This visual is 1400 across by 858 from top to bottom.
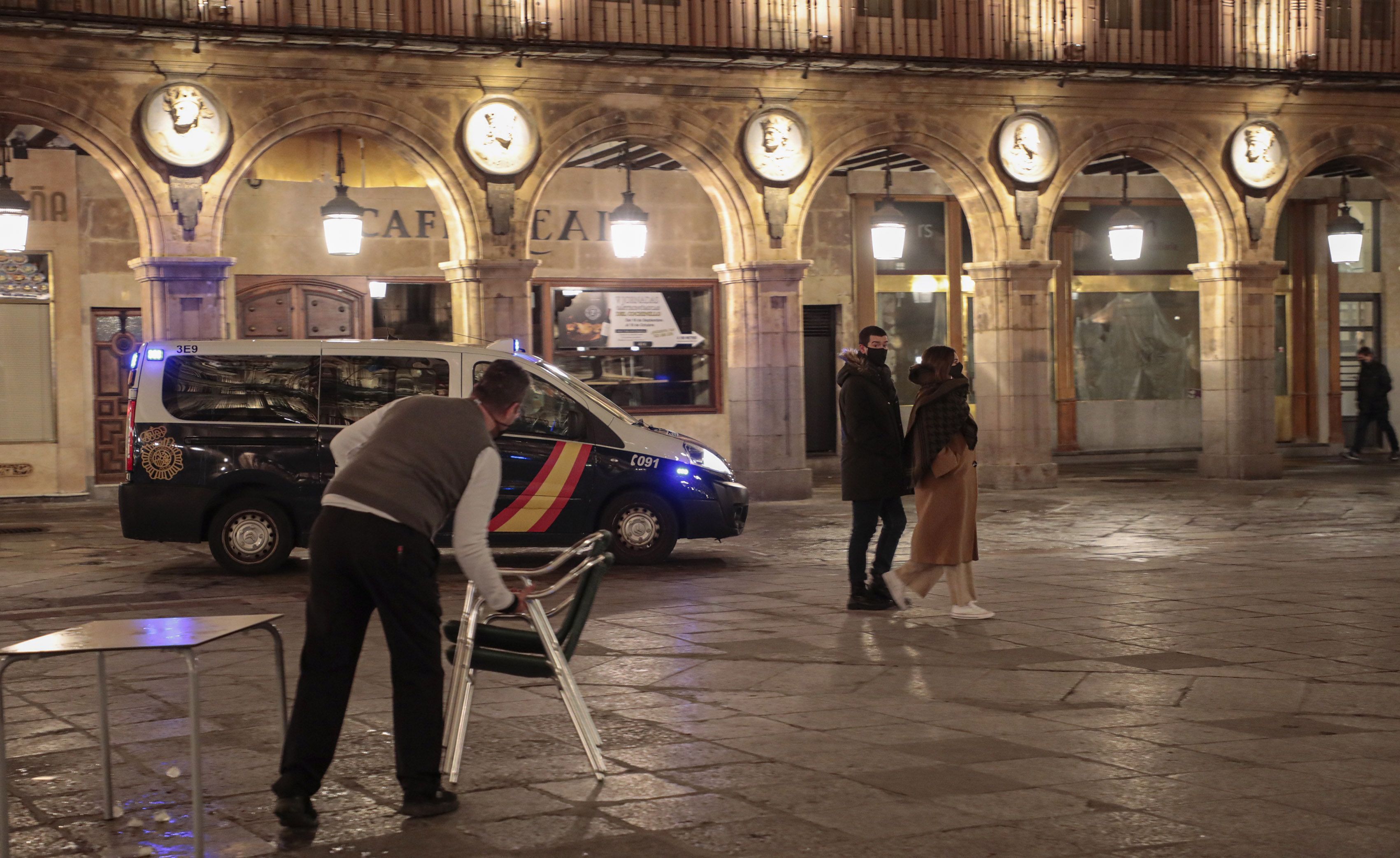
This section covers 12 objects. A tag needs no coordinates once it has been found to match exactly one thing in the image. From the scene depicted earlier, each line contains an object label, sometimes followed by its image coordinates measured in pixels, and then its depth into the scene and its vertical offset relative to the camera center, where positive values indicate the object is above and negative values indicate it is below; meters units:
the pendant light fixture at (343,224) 17.27 +1.57
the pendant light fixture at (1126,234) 20.33 +1.52
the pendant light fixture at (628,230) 18.42 +1.54
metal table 4.75 -0.82
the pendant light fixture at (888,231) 18.89 +1.50
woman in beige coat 9.66 -0.70
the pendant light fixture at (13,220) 15.76 +1.55
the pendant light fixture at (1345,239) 21.17 +1.46
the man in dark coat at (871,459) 10.01 -0.62
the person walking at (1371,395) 23.95 -0.69
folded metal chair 5.58 -0.99
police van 12.38 -0.62
